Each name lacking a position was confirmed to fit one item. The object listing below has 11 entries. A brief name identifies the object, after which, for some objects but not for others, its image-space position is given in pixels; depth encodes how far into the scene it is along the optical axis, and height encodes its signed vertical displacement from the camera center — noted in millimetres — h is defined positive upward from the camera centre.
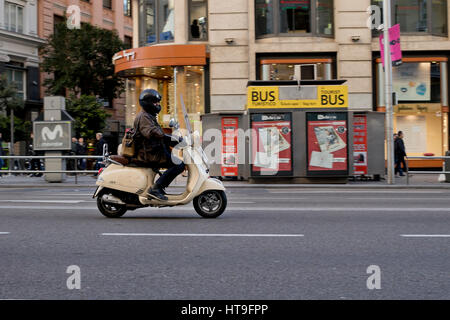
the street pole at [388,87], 16938 +2289
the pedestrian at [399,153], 19562 +283
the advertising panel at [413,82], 22781 +3281
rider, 7746 +258
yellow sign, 17000 +2023
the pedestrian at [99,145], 19745 +664
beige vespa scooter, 7793 -345
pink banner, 16781 +3575
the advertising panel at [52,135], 18125 +962
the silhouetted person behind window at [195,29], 24031 +5831
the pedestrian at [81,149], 21578 +588
